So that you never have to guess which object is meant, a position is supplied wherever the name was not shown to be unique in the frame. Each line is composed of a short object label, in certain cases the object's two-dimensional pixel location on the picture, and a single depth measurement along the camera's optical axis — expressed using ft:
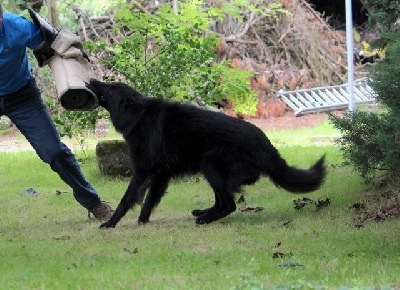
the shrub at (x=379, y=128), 42.71
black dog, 52.70
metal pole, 111.45
